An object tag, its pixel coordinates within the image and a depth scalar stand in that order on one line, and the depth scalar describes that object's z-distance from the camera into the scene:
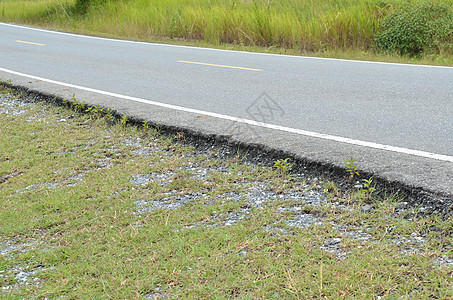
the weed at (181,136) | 4.70
